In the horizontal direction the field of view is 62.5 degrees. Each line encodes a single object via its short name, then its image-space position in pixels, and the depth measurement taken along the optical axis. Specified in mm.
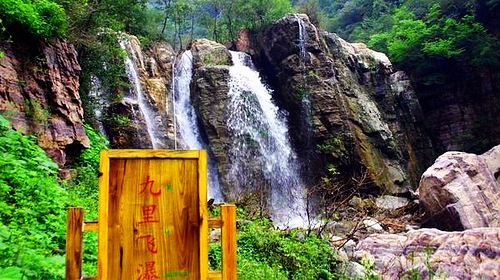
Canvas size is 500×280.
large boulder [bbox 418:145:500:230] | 9805
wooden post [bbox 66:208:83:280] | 2264
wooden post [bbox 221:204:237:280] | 2418
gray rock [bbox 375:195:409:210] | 13789
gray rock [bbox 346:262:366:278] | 5561
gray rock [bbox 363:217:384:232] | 10264
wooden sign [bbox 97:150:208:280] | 2307
